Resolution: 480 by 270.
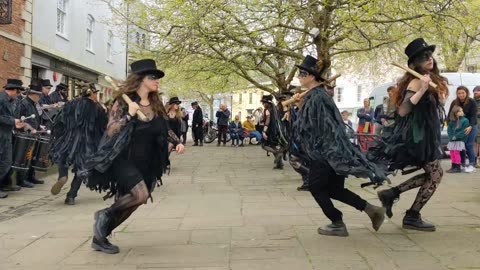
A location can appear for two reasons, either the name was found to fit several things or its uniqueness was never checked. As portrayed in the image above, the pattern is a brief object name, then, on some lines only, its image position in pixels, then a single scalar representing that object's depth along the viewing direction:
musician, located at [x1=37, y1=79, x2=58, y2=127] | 11.01
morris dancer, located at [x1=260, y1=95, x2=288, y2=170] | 11.61
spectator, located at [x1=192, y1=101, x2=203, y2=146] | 22.98
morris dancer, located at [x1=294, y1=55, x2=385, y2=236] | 5.07
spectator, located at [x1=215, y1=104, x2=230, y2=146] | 23.33
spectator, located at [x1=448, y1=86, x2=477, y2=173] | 11.08
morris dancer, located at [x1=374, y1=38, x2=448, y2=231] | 5.38
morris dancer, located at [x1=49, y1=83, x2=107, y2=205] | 7.77
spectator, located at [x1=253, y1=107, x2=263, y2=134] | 18.15
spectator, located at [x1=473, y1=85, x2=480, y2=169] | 11.70
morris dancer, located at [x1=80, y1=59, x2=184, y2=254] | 4.81
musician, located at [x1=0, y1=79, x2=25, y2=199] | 8.57
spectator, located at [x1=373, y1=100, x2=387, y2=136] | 13.48
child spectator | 11.17
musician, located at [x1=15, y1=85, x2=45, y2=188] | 9.70
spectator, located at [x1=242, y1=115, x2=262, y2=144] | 26.77
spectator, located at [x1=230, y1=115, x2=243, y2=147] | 25.28
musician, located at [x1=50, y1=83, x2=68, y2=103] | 12.18
